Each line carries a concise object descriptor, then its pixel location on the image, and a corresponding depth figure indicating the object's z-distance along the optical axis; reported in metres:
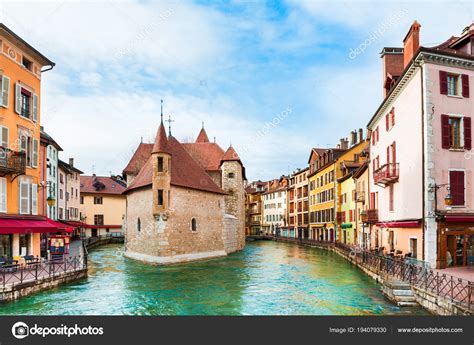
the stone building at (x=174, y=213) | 30.39
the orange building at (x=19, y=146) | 19.94
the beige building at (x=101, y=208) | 66.75
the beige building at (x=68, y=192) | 46.78
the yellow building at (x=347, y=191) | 42.28
